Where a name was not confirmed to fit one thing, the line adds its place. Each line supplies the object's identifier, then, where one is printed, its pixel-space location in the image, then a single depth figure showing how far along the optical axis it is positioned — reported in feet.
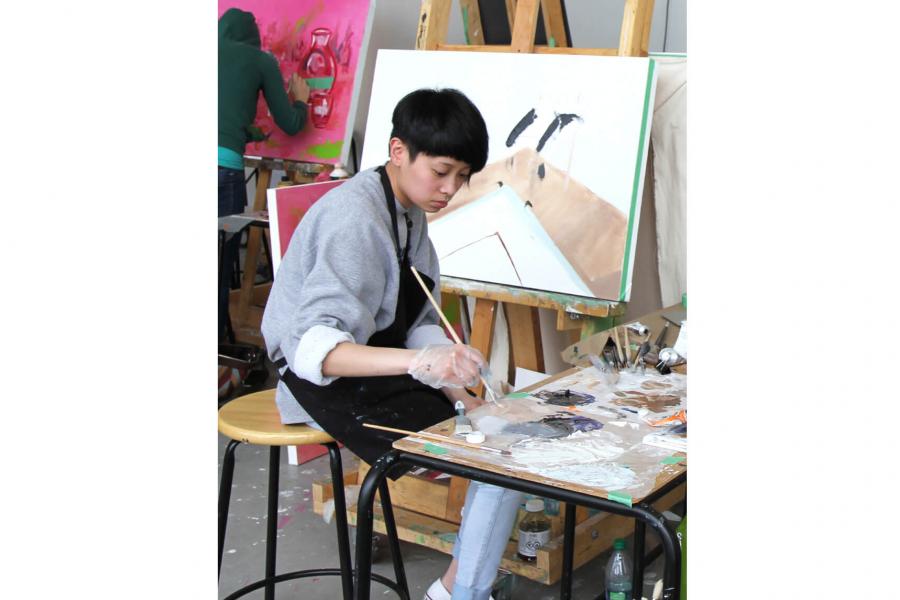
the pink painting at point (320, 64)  13.61
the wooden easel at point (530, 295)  9.19
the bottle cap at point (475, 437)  5.25
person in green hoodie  13.44
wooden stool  6.43
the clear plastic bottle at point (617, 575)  7.75
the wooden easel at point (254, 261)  14.20
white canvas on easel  9.19
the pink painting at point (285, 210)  7.39
